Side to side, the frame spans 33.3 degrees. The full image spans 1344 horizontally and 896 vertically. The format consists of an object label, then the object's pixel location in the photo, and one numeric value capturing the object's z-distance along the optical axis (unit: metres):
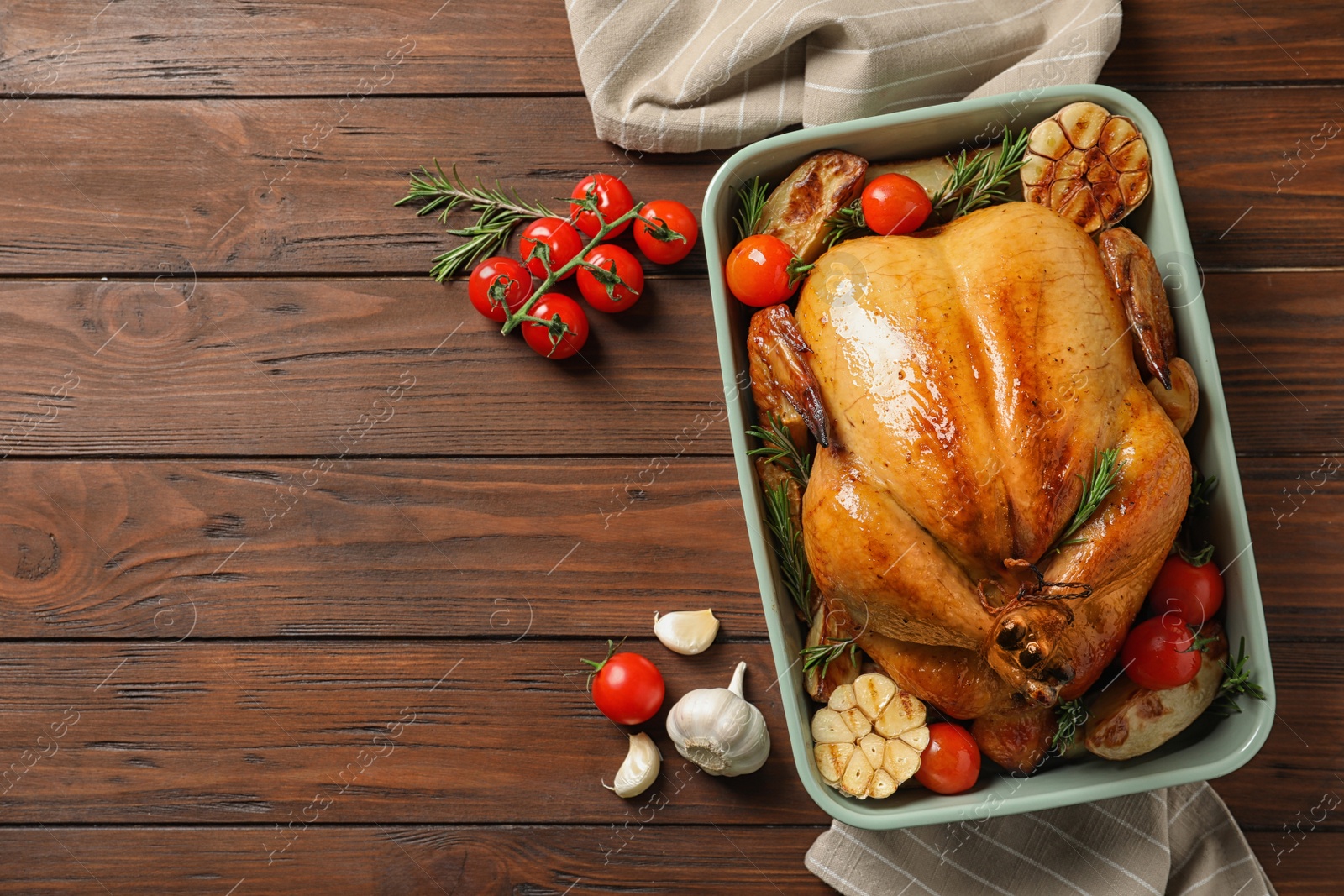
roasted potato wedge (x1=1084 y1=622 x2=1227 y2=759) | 1.00
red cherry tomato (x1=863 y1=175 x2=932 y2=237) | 1.01
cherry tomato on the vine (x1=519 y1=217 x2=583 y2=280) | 1.07
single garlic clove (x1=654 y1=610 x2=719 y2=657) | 1.07
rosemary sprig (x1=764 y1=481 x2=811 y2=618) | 1.02
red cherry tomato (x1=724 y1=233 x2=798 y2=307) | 1.02
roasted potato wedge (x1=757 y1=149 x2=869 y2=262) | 1.02
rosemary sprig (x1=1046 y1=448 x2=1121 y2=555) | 0.96
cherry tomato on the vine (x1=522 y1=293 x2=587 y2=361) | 1.07
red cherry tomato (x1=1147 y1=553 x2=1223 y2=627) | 1.01
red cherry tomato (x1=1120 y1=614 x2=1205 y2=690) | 0.99
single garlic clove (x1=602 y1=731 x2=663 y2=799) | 1.07
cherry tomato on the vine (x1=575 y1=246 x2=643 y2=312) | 1.07
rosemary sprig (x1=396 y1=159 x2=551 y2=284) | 1.08
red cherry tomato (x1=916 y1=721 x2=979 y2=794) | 1.01
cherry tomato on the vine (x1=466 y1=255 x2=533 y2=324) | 1.07
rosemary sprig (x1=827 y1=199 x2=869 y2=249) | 1.03
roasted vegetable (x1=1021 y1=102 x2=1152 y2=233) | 1.01
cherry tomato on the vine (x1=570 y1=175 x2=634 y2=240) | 1.07
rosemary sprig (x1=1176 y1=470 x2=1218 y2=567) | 1.01
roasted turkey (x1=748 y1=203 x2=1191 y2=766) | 0.96
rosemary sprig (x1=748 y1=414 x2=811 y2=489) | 1.01
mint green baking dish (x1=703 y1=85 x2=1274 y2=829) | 1.00
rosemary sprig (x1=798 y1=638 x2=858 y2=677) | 1.02
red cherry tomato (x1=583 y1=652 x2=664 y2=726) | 1.06
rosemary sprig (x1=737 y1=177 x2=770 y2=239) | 1.03
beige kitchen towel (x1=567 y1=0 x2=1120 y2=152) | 1.06
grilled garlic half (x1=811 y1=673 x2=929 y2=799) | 1.01
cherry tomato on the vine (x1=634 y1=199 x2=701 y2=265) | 1.07
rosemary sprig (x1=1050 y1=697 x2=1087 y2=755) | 1.00
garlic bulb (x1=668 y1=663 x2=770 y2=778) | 1.05
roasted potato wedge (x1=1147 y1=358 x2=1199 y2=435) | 0.99
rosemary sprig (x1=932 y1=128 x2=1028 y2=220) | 1.02
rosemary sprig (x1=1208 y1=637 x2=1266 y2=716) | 1.00
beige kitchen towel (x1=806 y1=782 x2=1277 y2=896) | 1.06
